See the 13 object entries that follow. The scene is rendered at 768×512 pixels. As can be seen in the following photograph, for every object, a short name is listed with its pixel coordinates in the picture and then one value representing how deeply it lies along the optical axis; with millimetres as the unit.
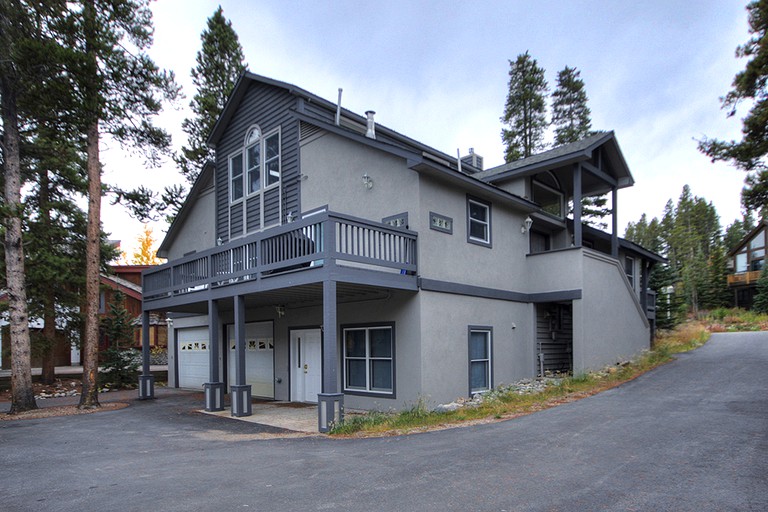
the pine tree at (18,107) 12703
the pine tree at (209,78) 28266
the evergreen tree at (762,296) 35500
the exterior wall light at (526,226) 15938
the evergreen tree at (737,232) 65625
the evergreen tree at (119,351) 21188
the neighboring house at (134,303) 30469
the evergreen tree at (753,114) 12000
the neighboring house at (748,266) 40938
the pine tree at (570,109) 35719
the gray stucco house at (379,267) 11805
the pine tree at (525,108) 35219
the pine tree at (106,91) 13430
